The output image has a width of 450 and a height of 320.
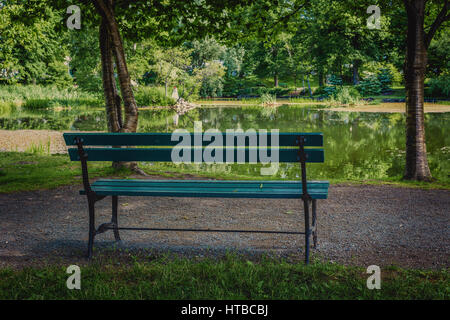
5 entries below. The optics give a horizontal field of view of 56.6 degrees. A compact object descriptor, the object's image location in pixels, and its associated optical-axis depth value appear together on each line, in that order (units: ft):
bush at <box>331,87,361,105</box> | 121.08
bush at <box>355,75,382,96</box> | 140.97
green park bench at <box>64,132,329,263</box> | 12.76
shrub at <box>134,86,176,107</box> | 120.24
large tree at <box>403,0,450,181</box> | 25.90
